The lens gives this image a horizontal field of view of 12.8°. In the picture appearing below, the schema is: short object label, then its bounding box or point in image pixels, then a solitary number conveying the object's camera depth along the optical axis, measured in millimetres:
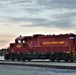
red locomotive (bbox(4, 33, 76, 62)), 50562
